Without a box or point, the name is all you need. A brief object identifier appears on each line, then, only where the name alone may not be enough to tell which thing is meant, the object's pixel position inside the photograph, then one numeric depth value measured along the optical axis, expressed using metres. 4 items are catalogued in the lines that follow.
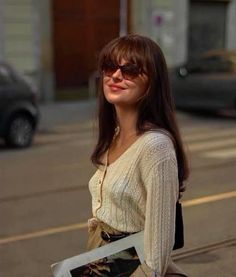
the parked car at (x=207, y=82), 15.01
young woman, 1.99
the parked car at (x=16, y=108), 10.84
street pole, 19.48
